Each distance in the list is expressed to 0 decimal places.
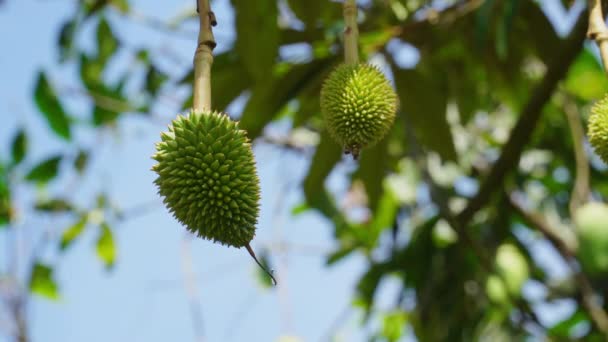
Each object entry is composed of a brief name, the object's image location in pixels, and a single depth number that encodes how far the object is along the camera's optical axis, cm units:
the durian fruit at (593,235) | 153
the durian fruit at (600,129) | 82
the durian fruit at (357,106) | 88
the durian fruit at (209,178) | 76
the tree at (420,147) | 174
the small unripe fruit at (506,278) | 176
